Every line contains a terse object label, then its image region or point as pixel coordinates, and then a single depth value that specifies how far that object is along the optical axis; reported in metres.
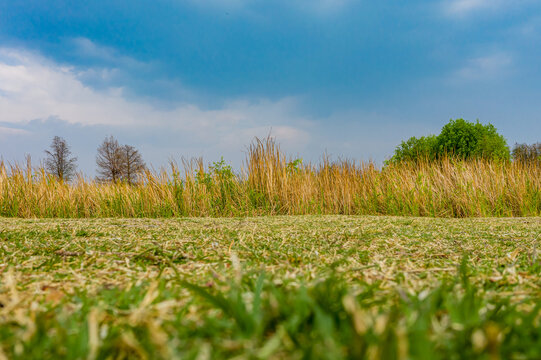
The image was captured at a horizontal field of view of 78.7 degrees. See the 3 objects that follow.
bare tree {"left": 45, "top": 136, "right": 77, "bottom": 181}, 21.67
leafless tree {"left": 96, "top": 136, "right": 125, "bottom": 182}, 22.05
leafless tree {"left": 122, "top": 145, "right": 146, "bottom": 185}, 22.55
